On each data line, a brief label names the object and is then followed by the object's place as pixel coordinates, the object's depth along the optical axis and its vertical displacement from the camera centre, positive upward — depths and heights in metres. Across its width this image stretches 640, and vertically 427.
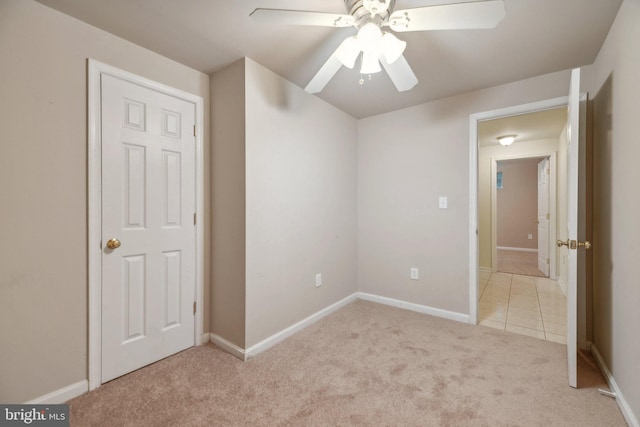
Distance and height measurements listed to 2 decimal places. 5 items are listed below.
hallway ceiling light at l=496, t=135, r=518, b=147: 4.06 +1.16
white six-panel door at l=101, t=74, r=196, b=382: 1.74 -0.08
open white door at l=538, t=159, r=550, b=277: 4.48 -0.05
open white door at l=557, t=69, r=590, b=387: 1.60 -0.11
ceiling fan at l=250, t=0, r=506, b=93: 1.18 +0.91
